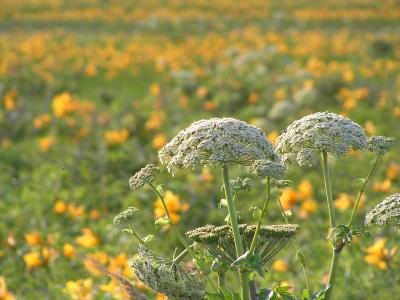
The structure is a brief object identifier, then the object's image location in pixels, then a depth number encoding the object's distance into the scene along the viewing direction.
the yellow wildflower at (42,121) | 15.75
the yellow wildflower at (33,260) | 8.91
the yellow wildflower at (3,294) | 7.63
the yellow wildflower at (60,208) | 10.64
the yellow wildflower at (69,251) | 8.96
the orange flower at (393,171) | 11.94
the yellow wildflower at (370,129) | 13.91
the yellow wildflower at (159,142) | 13.30
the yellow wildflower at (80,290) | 7.55
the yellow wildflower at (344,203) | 9.80
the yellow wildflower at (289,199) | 10.21
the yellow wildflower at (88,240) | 9.20
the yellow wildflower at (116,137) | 14.19
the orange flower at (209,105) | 17.58
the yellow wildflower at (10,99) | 15.76
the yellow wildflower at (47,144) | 14.30
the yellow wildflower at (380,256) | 7.87
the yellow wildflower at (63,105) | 14.63
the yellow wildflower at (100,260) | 8.18
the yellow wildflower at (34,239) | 9.27
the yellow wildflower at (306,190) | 10.48
